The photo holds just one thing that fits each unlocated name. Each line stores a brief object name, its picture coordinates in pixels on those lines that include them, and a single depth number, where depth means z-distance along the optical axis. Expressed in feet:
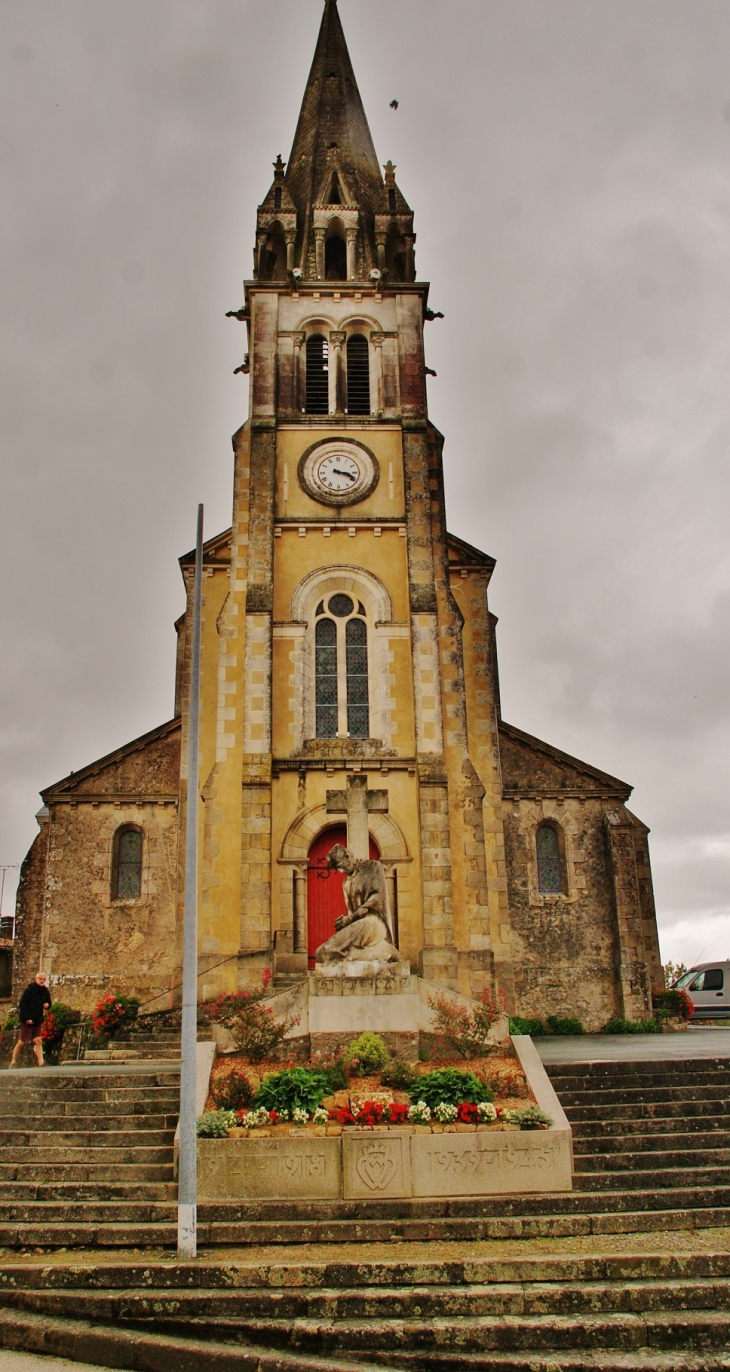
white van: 91.71
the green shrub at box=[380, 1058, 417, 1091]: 37.55
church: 65.41
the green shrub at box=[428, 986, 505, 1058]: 41.70
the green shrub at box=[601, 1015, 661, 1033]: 74.90
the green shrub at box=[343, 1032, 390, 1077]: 39.09
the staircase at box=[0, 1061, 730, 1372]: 23.91
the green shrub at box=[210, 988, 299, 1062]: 41.01
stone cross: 47.26
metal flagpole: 27.73
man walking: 52.85
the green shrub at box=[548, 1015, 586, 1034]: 75.31
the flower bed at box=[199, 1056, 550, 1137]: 33.65
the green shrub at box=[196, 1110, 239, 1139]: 33.14
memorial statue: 43.24
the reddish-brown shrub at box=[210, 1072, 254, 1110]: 36.24
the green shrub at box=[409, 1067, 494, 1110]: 34.94
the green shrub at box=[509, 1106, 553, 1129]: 33.60
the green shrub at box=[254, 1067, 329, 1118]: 35.14
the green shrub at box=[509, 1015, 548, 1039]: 70.08
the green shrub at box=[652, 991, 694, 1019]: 77.30
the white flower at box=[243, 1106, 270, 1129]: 34.17
